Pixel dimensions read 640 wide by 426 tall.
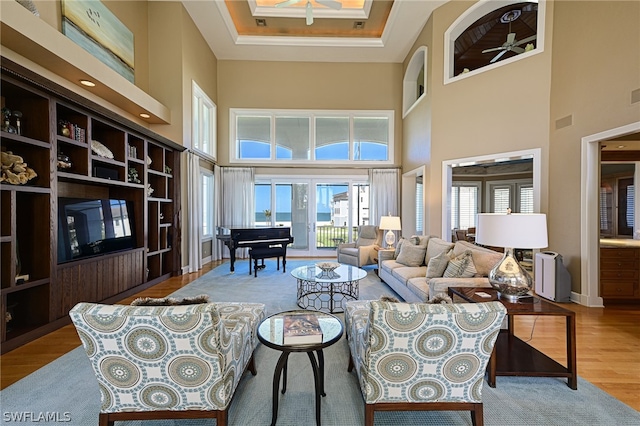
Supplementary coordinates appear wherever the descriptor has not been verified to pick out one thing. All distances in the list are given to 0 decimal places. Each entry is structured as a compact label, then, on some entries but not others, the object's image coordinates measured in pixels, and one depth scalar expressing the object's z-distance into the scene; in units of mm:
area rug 1790
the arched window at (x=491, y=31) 4973
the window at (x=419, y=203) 7393
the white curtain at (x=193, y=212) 5840
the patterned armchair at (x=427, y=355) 1406
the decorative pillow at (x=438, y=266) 3468
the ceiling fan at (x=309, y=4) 4836
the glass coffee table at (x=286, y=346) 1663
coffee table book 1706
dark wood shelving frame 2707
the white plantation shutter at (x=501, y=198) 9430
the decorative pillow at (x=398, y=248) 4874
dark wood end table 2102
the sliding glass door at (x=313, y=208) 7824
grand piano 5727
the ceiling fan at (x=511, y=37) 4993
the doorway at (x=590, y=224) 3906
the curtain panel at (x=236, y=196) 7477
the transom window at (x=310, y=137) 7715
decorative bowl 4094
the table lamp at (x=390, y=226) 5520
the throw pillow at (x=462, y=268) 3246
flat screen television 3332
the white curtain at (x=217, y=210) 7301
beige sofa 3160
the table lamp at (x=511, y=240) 2152
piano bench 5535
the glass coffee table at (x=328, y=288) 3662
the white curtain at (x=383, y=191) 7621
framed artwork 3748
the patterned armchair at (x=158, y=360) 1340
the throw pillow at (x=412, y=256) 4422
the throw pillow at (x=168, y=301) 1684
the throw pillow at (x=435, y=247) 3824
